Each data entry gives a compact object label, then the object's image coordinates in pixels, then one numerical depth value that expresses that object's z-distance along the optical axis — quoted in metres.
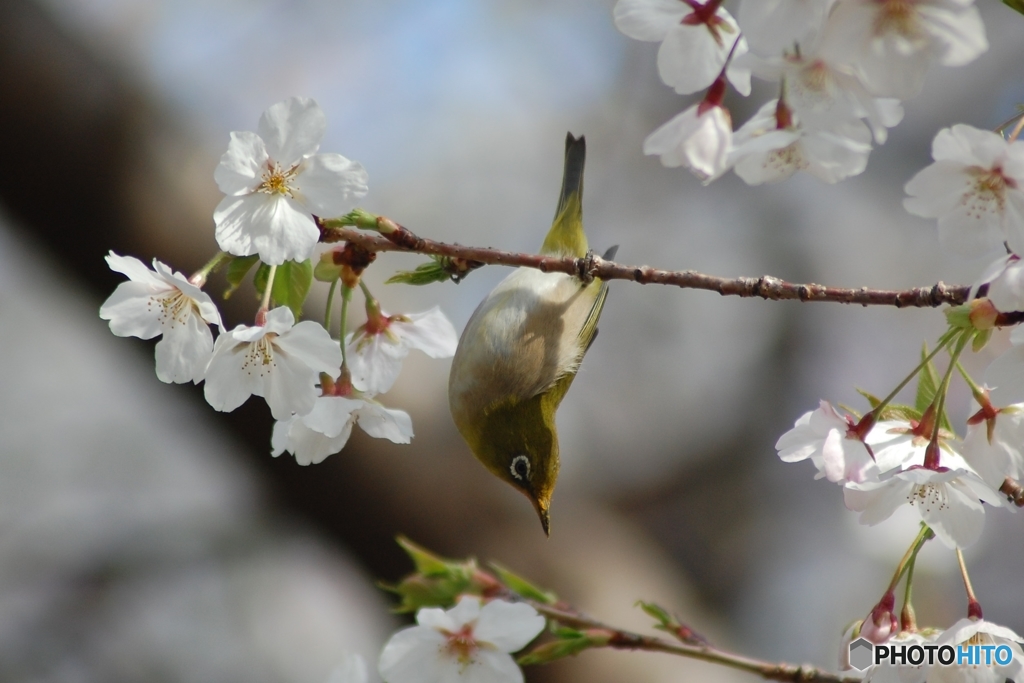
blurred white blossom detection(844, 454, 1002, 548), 2.04
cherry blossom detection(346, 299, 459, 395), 2.12
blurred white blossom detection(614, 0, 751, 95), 2.04
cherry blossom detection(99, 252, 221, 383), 2.06
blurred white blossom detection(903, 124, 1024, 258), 2.01
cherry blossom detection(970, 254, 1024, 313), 2.00
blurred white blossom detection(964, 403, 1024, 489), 2.04
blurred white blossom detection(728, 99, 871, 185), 2.03
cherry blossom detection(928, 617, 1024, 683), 2.04
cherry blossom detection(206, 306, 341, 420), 2.05
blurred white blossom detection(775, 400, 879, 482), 2.04
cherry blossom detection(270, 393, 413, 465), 2.09
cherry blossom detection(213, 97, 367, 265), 2.04
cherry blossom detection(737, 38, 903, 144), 2.01
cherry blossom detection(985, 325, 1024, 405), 2.02
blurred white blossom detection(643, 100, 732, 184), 2.05
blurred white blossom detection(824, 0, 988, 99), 1.99
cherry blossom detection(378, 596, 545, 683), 2.08
